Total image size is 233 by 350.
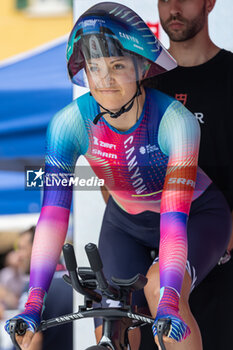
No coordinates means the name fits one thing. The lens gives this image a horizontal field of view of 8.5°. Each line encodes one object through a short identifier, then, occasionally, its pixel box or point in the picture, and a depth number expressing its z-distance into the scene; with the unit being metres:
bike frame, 3.78
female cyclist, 4.01
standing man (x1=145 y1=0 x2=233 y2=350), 4.56
